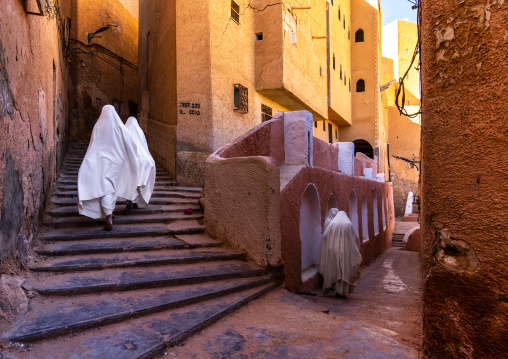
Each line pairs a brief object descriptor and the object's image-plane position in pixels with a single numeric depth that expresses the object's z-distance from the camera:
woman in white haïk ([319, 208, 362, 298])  6.02
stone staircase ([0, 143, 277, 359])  2.80
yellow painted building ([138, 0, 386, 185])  10.78
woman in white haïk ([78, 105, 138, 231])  5.07
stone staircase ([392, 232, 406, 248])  17.76
